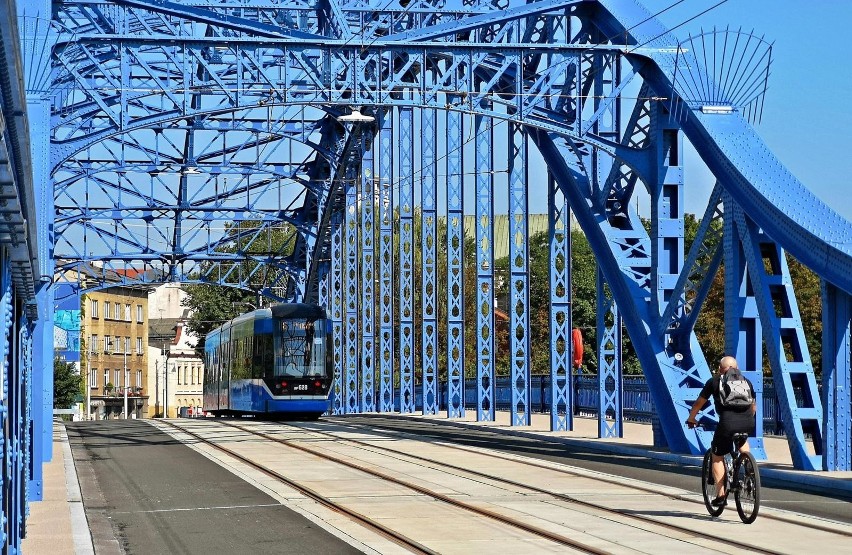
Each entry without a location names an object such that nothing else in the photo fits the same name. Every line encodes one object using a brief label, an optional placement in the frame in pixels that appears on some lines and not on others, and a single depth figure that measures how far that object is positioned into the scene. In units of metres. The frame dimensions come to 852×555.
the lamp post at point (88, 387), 103.27
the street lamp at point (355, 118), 32.41
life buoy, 52.16
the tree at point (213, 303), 100.05
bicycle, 13.95
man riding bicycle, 14.53
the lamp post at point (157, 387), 116.19
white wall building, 128.44
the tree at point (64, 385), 76.94
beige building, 111.12
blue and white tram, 43.84
